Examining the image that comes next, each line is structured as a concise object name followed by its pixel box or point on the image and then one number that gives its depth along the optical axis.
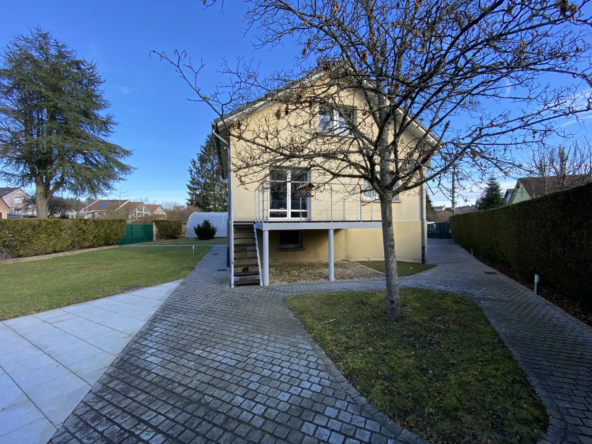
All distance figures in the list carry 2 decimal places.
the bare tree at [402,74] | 3.00
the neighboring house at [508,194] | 32.94
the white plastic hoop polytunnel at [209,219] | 29.23
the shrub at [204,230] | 27.28
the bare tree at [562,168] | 12.30
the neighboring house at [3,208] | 38.12
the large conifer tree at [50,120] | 17.97
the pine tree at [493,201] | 29.03
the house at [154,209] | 60.56
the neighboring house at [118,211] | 32.56
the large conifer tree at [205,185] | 37.25
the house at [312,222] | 8.97
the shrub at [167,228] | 29.20
